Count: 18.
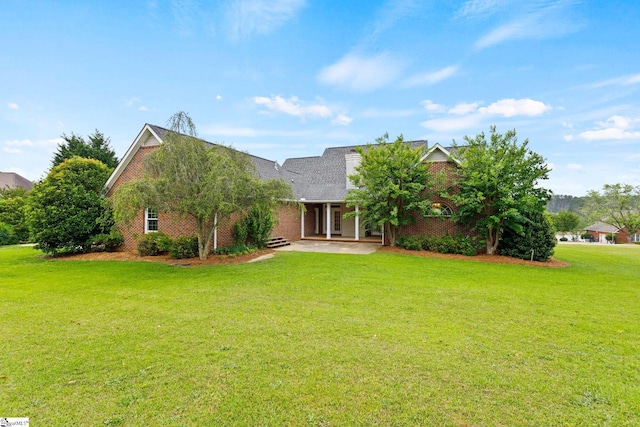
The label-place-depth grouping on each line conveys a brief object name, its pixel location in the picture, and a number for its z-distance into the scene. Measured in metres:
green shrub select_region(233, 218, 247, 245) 14.68
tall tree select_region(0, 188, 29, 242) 22.34
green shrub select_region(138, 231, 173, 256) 13.55
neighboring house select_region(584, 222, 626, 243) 51.90
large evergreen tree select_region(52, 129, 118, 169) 27.55
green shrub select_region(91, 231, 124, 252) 14.46
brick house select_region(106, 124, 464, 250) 14.68
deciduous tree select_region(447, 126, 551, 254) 12.92
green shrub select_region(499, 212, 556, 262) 13.12
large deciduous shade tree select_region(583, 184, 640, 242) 46.56
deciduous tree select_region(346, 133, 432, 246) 14.97
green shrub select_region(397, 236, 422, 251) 15.67
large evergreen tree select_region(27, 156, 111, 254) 13.34
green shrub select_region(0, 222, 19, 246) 21.48
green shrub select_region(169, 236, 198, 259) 12.98
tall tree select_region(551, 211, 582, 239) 54.88
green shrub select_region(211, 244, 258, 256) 13.52
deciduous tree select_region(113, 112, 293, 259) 10.18
